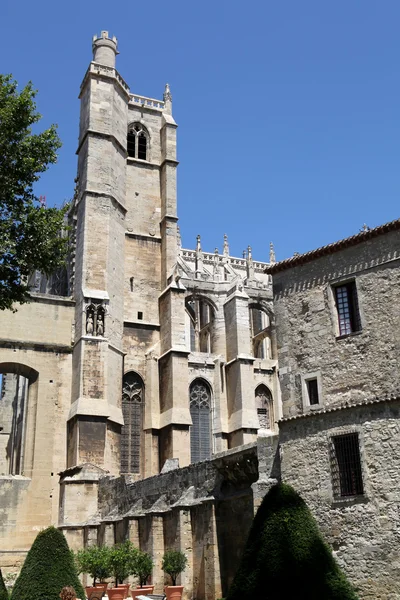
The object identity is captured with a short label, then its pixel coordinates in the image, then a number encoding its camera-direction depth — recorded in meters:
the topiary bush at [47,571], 12.51
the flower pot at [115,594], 17.56
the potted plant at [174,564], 18.27
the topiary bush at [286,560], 11.76
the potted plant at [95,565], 19.55
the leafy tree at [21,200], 16.89
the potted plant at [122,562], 19.21
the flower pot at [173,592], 17.45
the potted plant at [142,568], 19.09
